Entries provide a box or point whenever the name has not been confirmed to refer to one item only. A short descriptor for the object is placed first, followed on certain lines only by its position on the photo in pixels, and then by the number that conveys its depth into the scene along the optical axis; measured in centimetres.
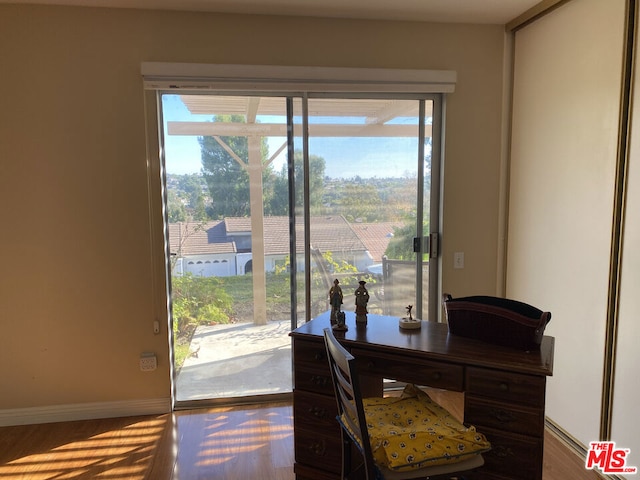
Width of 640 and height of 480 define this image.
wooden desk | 151
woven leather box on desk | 161
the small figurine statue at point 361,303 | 200
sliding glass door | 280
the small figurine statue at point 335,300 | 198
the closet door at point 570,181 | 213
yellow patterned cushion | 140
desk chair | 135
